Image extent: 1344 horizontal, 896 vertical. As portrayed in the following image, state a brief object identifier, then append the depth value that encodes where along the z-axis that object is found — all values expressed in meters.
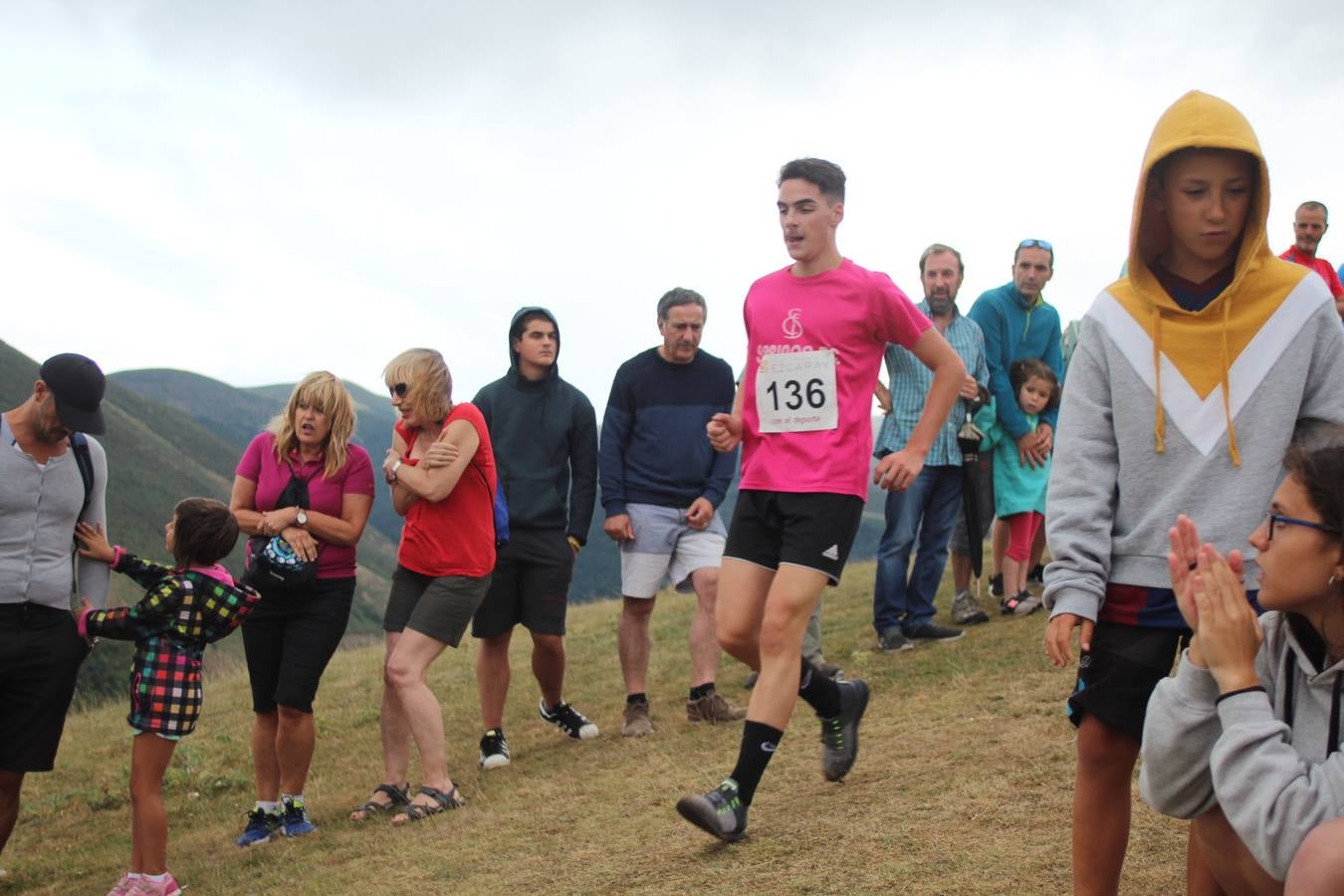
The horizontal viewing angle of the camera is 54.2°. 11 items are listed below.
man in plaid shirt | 8.05
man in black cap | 5.50
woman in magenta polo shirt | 6.08
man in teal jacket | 8.43
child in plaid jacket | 5.37
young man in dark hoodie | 7.14
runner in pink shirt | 4.71
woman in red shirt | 6.13
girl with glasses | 2.53
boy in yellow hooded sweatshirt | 3.14
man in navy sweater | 7.39
